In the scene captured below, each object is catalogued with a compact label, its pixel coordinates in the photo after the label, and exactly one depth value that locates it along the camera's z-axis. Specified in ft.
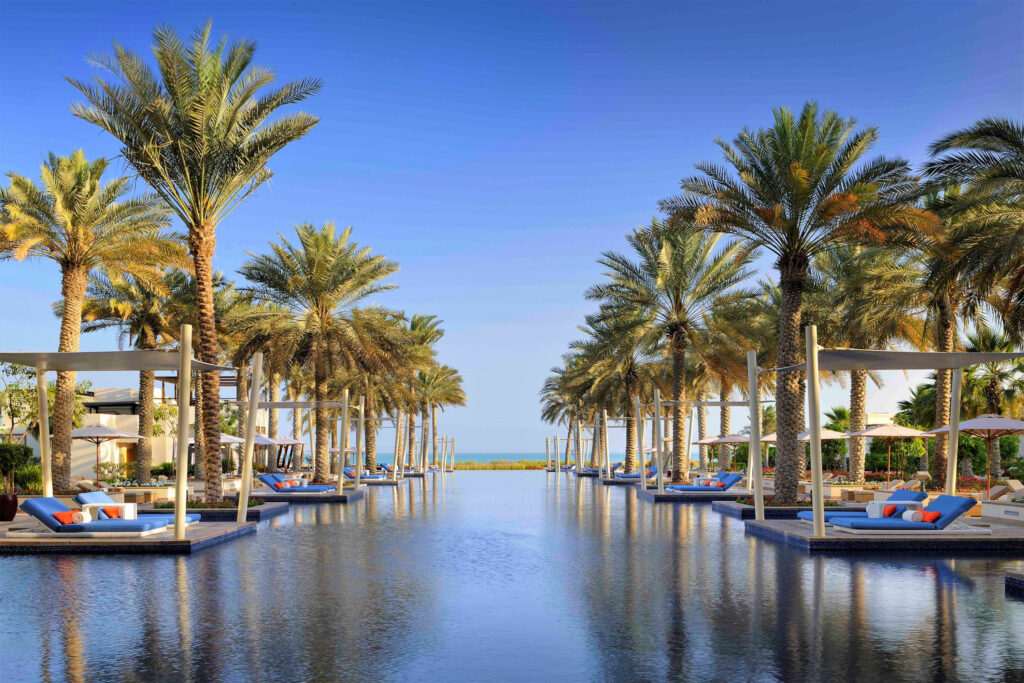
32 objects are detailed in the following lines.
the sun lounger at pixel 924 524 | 49.57
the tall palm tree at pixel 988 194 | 55.47
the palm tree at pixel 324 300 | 104.01
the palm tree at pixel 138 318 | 112.37
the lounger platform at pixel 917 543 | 47.60
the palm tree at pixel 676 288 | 99.35
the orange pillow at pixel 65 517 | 49.44
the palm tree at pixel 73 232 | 75.05
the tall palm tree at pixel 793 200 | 64.18
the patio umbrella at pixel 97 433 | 96.02
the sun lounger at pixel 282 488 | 92.48
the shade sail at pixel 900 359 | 50.08
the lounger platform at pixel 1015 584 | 33.17
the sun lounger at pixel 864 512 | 52.80
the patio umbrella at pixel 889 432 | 89.40
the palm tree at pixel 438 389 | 192.03
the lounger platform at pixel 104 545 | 46.55
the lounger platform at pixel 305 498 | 87.38
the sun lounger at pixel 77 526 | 48.91
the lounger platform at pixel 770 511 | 66.64
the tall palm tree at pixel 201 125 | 62.39
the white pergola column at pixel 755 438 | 57.21
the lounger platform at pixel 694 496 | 87.10
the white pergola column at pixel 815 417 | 48.47
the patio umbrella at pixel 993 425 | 73.26
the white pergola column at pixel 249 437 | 56.95
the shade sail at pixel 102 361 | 50.98
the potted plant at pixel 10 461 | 81.46
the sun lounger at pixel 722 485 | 90.53
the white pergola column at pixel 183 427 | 47.37
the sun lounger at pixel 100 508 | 51.78
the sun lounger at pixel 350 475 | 136.03
